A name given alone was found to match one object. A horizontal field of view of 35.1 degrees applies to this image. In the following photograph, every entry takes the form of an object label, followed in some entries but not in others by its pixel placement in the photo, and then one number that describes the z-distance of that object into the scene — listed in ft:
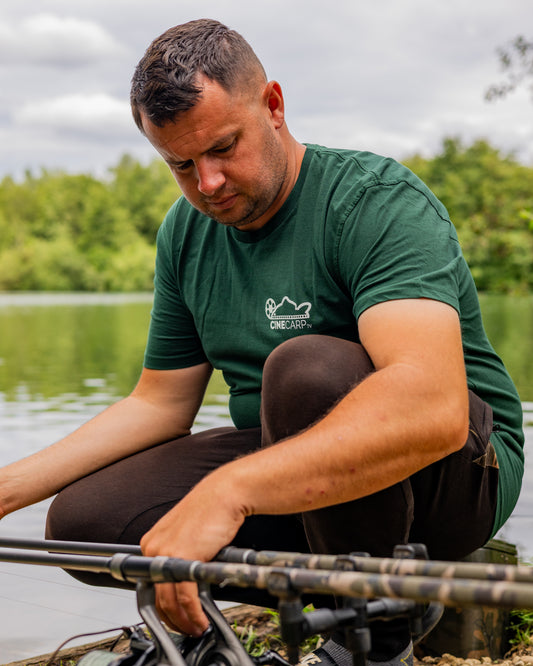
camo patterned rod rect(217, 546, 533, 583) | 3.89
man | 5.65
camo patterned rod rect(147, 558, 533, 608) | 3.53
